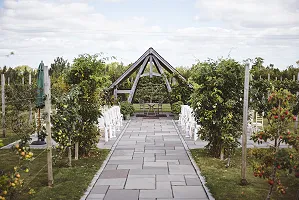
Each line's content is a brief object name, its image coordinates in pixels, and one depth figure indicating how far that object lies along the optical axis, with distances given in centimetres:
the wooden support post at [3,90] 1002
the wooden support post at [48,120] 542
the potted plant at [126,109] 1548
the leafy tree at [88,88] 725
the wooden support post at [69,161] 666
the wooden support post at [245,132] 553
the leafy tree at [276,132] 416
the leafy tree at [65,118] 585
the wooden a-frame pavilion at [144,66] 1620
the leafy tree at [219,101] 698
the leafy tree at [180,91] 1525
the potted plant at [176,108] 1500
